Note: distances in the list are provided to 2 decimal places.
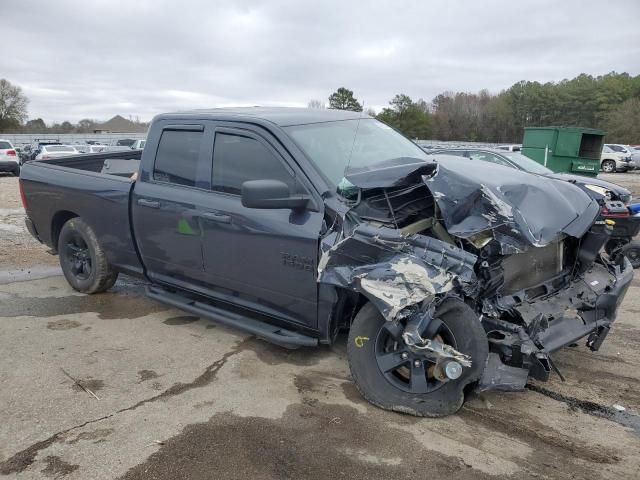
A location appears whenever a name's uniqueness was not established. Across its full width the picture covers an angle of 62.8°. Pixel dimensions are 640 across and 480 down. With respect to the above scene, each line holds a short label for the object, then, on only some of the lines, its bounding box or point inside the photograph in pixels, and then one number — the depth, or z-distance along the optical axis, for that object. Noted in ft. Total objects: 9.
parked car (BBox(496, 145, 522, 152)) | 84.81
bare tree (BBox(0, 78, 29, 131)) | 205.98
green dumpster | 63.93
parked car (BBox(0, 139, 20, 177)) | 71.97
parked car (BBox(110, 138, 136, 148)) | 112.89
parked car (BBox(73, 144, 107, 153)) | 94.17
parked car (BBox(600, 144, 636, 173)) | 102.44
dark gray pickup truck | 9.86
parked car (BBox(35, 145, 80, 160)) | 76.33
